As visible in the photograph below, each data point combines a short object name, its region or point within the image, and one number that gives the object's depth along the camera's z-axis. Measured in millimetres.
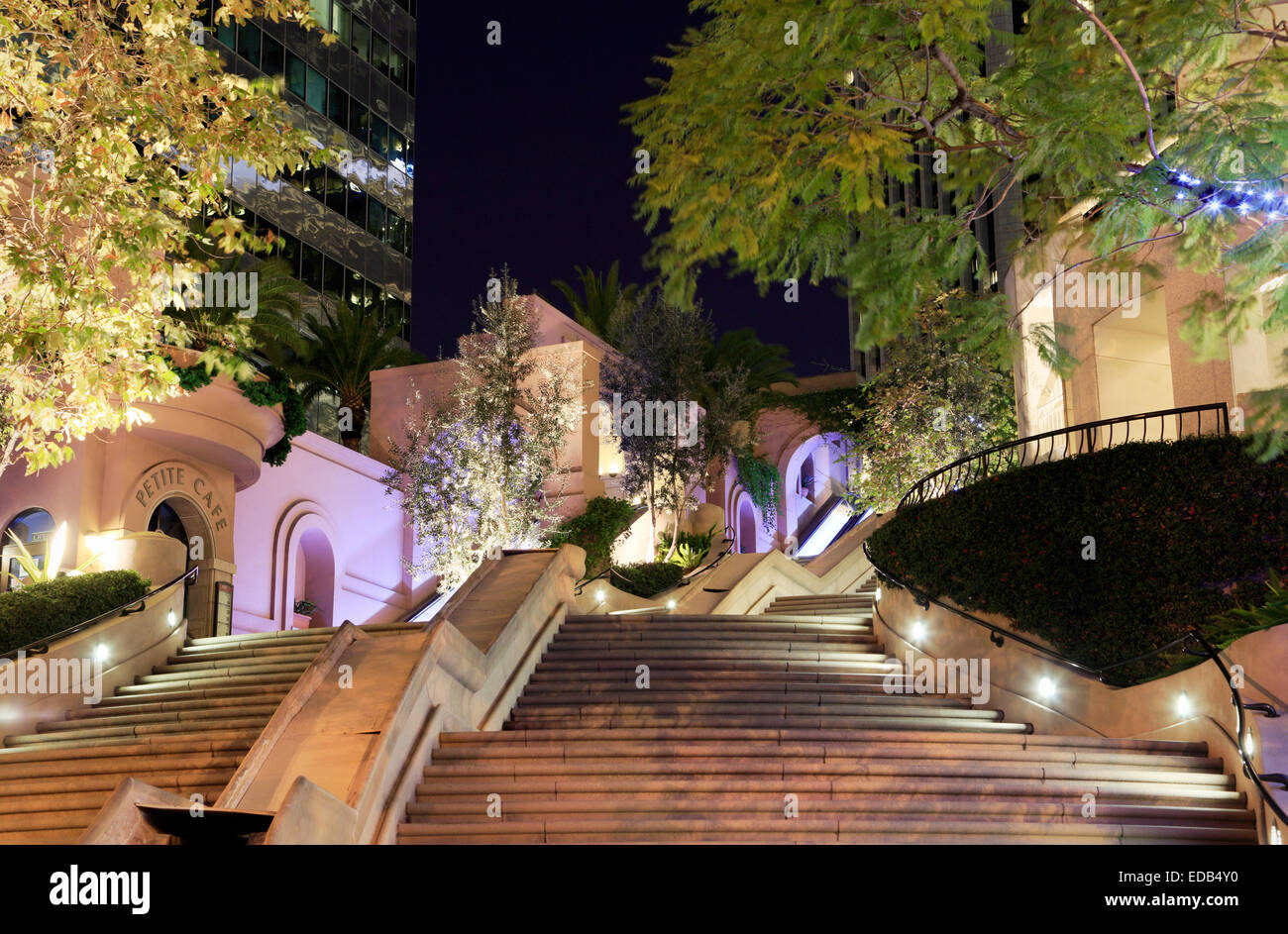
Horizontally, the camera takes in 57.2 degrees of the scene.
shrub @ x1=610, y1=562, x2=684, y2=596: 23000
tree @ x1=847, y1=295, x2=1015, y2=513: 26359
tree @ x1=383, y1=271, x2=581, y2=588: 23484
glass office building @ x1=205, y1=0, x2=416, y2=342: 37875
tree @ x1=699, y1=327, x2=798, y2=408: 37094
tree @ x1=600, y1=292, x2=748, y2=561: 27688
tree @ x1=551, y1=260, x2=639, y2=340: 37438
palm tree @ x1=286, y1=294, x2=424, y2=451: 31781
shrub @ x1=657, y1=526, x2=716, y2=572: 27016
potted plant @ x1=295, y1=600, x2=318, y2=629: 23797
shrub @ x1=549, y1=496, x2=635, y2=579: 25266
